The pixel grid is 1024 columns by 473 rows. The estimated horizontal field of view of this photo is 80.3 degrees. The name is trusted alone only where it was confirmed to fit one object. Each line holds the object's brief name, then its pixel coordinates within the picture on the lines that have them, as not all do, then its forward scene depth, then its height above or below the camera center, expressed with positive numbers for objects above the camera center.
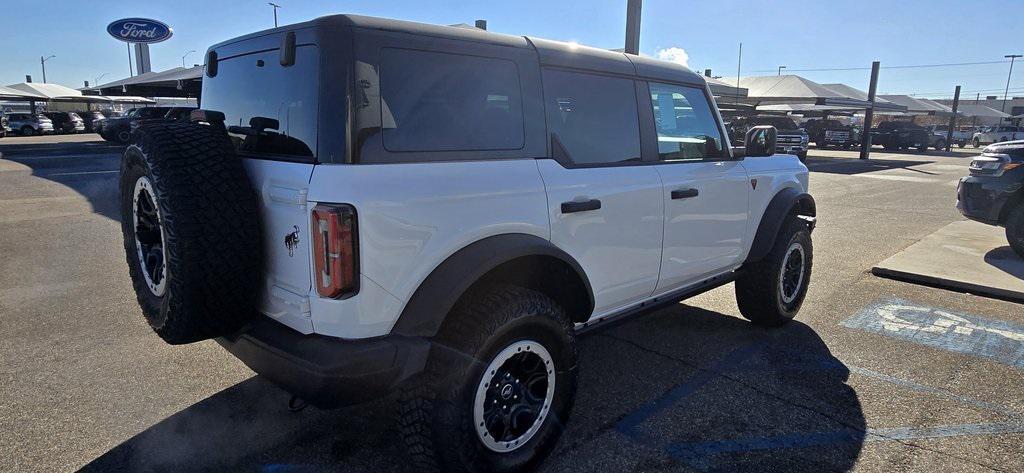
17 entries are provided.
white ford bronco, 2.18 -0.38
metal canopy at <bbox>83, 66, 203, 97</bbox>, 24.16 +1.58
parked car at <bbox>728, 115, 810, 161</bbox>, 23.42 -0.19
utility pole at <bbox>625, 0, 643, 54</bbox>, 8.62 +1.51
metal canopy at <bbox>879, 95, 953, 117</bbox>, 43.33 +2.08
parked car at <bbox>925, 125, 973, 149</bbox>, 37.12 -0.12
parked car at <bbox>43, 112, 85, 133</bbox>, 39.06 -0.31
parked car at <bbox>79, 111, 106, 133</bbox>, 39.25 -0.09
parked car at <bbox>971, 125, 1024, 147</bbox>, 35.36 +0.09
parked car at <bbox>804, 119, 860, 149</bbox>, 34.22 -0.09
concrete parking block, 5.62 -1.34
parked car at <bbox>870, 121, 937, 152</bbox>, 35.38 -0.10
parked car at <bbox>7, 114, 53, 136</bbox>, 35.69 -0.45
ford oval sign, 39.22 +5.71
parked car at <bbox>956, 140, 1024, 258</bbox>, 6.62 -0.60
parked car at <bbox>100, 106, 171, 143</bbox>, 24.38 -0.42
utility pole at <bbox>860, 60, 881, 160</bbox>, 26.98 +0.56
